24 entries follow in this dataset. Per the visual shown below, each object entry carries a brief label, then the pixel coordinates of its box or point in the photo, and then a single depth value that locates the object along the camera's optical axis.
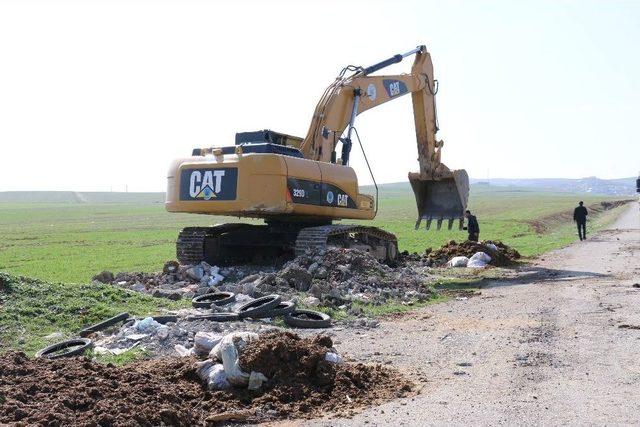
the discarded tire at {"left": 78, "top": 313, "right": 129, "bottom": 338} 10.71
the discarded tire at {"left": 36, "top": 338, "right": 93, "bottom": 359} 9.10
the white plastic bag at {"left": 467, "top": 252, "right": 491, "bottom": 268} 21.53
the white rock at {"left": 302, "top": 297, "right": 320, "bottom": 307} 13.44
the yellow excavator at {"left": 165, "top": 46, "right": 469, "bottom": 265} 17.50
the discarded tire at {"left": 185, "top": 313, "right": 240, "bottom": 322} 11.71
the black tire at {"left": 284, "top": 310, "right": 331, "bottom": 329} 11.83
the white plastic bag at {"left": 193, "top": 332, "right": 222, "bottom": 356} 8.70
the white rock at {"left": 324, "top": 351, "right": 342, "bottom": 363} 8.03
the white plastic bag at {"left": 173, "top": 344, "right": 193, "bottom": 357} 9.19
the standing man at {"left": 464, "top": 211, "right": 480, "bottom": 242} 24.59
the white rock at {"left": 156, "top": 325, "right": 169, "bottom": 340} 10.14
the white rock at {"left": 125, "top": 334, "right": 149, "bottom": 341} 10.13
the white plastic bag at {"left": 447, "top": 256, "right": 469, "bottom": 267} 21.73
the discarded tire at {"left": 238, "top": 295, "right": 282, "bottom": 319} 11.98
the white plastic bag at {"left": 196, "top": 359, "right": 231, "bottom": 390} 7.68
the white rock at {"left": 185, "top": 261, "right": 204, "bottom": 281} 17.58
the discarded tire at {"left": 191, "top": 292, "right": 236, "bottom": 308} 13.05
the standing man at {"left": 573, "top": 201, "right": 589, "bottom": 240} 33.75
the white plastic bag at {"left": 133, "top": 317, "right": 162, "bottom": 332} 10.43
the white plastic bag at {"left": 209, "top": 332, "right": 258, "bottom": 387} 7.64
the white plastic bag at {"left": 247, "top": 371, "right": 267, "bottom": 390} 7.58
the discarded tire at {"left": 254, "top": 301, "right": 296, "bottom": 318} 12.19
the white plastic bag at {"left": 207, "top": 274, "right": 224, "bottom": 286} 16.98
